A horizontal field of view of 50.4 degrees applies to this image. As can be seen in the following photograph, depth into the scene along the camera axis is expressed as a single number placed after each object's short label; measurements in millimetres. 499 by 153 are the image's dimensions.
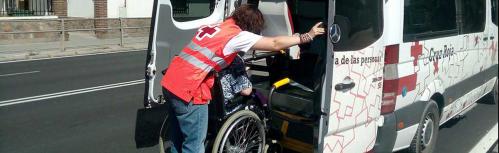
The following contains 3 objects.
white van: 3951
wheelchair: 4352
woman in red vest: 4035
